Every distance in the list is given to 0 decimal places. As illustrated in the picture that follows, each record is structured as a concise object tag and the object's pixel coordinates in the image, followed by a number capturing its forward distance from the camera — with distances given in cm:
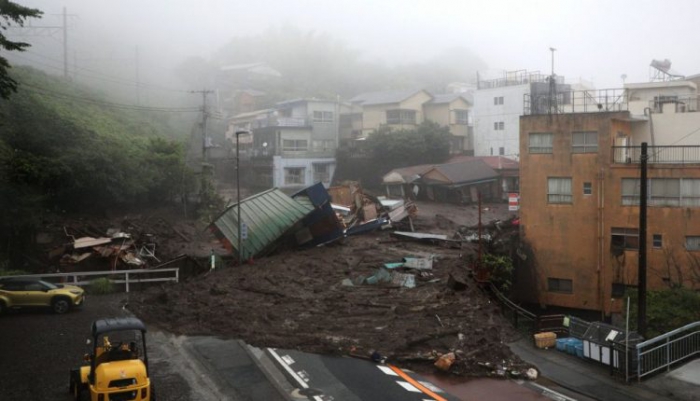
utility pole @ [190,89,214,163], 4394
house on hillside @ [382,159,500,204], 4541
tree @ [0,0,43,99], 1550
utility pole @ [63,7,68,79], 6197
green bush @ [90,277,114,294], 2400
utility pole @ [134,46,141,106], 6758
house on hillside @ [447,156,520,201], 4706
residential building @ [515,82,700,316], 2588
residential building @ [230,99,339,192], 5259
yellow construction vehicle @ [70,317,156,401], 1034
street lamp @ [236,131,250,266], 2715
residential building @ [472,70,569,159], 5359
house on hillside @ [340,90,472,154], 5922
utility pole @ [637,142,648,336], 1577
